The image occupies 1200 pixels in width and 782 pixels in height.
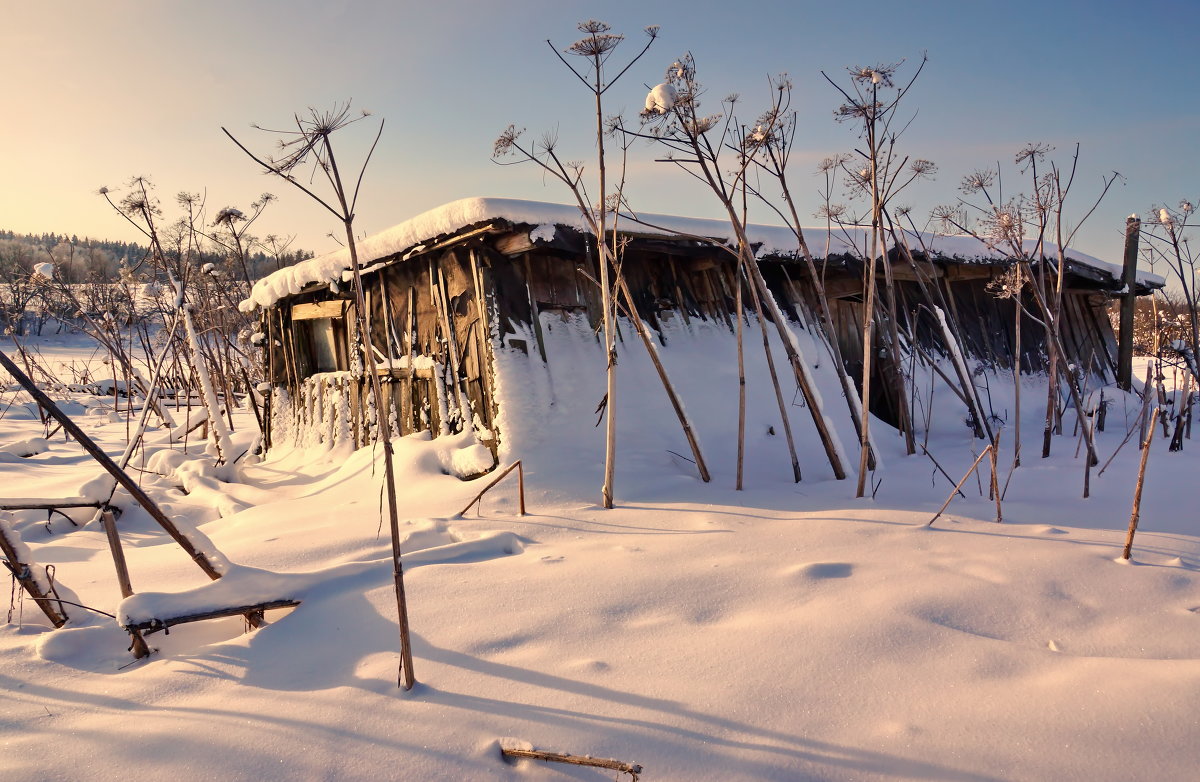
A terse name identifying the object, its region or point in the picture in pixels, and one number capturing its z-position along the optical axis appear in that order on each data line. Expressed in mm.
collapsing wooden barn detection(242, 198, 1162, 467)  5133
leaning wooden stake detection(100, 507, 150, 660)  2484
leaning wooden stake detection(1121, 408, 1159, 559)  2643
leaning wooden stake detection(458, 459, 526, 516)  3738
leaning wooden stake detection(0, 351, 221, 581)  2102
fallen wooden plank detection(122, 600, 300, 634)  2262
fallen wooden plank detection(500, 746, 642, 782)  1570
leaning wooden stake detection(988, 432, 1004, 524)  3368
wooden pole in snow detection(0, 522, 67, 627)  2410
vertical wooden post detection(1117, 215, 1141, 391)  8245
